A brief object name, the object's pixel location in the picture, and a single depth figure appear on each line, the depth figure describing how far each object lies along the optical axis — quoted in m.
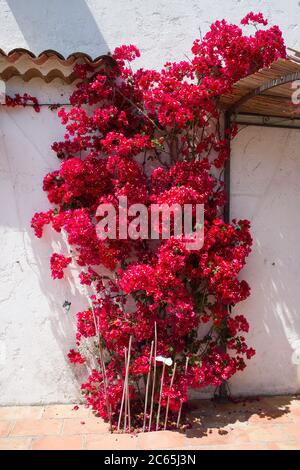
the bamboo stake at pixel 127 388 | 4.61
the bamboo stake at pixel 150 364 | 4.71
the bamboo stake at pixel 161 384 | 4.70
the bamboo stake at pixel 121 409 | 4.71
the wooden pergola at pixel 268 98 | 4.46
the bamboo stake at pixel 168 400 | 4.67
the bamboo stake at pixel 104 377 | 4.71
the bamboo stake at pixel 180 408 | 4.78
